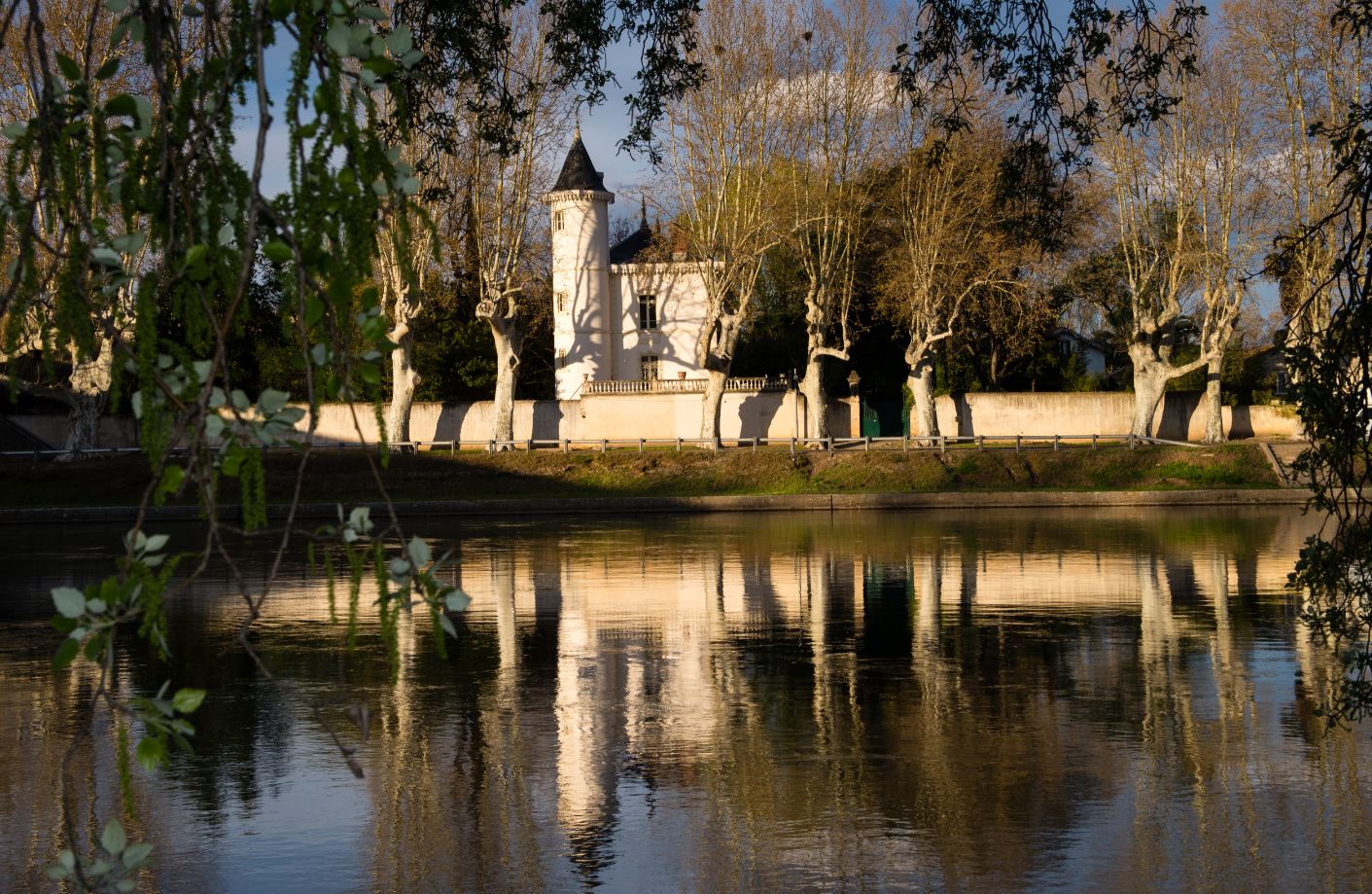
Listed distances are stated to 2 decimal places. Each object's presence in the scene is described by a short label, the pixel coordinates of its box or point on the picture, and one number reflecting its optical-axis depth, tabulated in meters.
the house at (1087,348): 84.19
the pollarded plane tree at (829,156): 49.94
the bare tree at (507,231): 51.31
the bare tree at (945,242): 52.03
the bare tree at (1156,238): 50.84
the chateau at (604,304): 63.50
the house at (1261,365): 65.50
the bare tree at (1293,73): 47.56
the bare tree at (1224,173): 50.00
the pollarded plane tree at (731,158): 48.53
